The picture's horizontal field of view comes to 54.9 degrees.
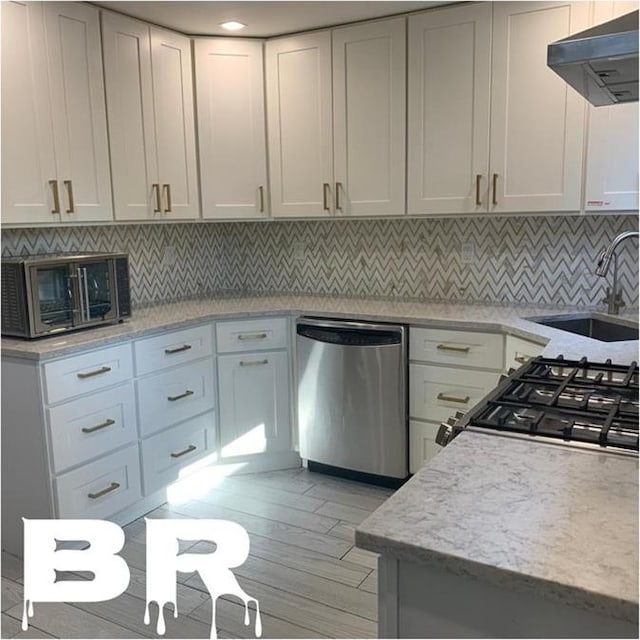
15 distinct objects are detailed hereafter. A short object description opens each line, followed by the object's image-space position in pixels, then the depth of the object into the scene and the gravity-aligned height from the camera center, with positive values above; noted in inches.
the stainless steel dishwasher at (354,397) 119.3 -35.4
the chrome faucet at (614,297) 113.7 -15.5
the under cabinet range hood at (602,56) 47.2 +12.4
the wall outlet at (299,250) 151.9 -7.6
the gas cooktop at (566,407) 52.2 -18.1
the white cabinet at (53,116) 97.9 +18.2
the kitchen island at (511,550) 33.0 -19.1
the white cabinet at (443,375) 111.6 -29.3
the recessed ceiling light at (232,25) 121.9 +38.9
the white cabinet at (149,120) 116.2 +20.3
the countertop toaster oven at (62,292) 98.7 -11.4
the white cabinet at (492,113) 108.0 +18.6
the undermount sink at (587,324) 111.0 -20.2
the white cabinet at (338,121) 122.5 +20.2
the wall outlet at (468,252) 132.0 -7.7
